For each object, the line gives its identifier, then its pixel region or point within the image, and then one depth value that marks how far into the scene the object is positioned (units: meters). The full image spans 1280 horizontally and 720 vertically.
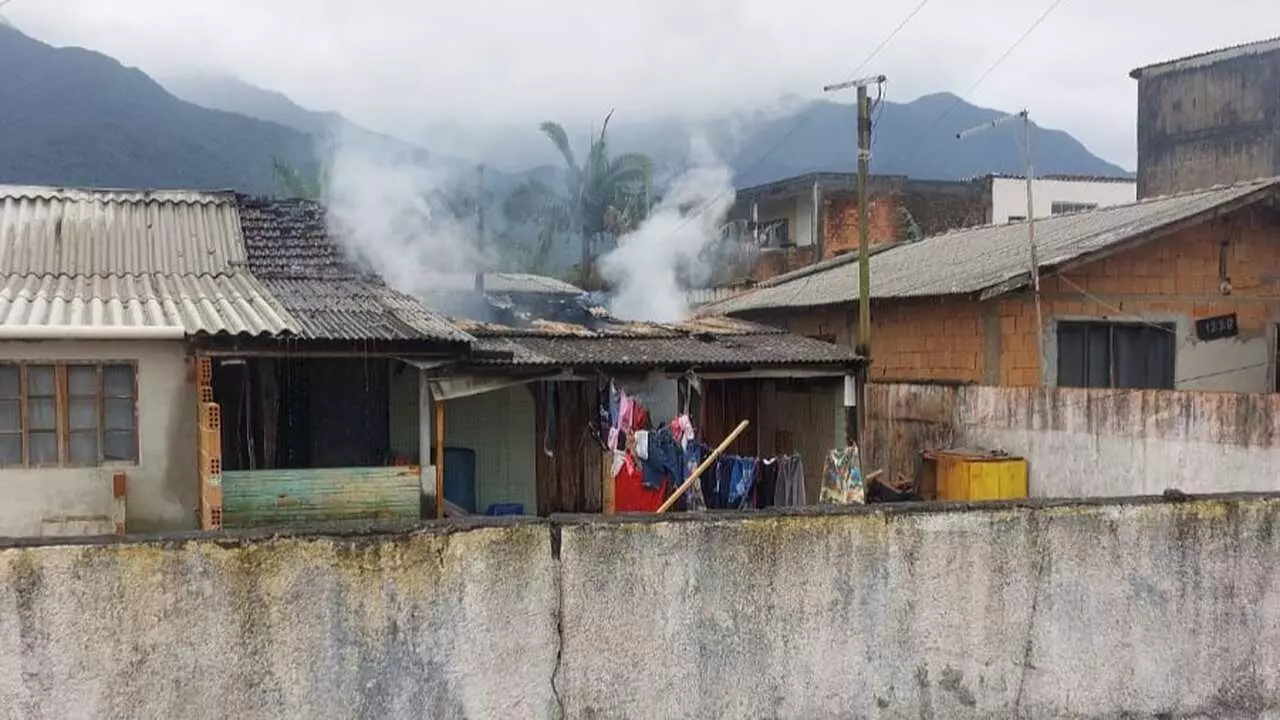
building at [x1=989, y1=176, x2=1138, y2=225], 32.16
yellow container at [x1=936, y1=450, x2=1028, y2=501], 11.53
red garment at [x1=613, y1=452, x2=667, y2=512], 11.62
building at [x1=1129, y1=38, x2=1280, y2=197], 25.77
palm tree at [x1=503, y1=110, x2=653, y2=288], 36.78
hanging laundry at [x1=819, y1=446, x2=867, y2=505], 11.48
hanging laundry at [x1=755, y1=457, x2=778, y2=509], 12.29
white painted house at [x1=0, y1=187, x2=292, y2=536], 9.19
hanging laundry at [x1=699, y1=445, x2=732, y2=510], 12.03
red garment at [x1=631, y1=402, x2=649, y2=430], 11.56
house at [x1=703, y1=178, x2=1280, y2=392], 13.28
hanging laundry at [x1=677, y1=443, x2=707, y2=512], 11.55
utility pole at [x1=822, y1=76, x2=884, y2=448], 12.62
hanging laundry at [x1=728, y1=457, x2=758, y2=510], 11.91
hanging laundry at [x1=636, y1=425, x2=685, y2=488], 11.44
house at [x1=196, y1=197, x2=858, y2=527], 9.67
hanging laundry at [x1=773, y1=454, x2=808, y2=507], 12.18
